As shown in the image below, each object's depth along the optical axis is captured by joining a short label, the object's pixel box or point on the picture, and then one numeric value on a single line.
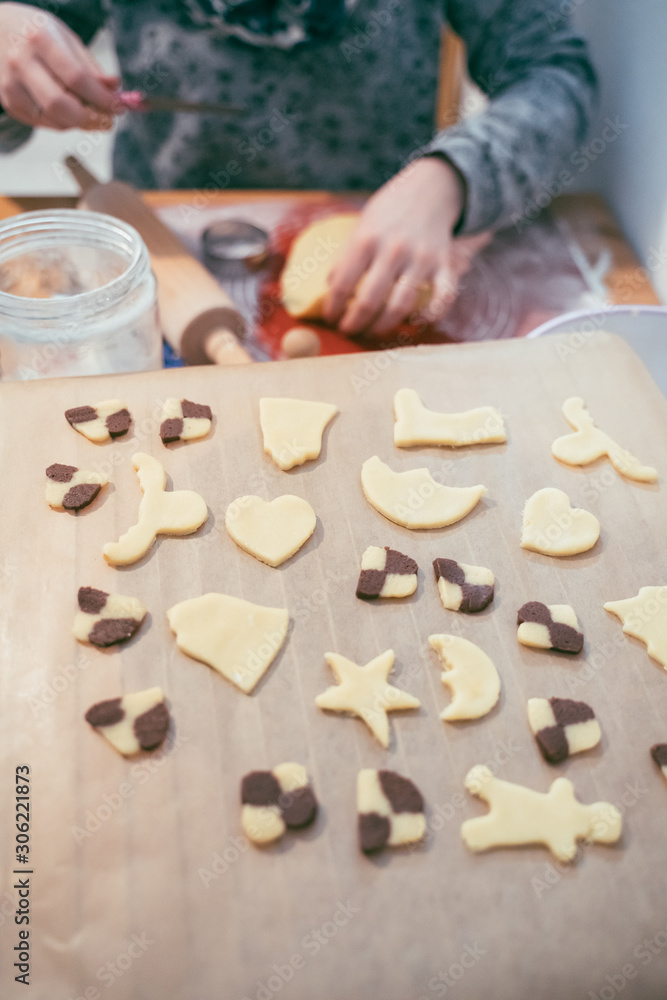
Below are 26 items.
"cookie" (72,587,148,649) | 0.53
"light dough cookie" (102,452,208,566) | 0.57
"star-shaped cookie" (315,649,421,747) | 0.50
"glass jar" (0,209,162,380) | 0.68
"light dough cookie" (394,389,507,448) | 0.67
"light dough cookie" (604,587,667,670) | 0.54
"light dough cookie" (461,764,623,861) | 0.46
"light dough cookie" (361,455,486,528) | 0.61
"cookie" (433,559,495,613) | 0.56
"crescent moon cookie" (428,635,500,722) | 0.51
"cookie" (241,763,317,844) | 0.46
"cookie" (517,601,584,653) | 0.54
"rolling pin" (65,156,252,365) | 0.84
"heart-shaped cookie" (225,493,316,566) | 0.58
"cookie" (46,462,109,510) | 0.59
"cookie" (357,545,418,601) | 0.56
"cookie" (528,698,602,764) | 0.49
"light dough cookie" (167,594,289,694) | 0.52
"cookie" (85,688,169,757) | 0.48
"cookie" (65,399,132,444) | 0.64
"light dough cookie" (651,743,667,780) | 0.49
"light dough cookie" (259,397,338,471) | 0.64
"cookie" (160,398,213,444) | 0.64
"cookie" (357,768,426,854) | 0.46
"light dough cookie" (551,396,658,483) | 0.65
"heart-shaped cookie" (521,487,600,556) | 0.60
